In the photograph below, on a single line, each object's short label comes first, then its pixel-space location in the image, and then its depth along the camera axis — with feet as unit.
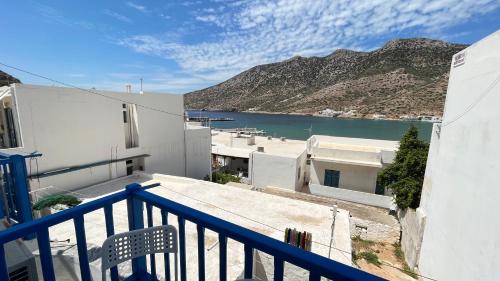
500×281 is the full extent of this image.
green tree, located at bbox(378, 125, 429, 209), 45.31
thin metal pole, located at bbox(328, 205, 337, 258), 21.74
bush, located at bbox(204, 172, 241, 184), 66.80
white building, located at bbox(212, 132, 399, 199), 62.39
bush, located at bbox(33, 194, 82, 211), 26.81
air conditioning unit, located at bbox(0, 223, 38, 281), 6.81
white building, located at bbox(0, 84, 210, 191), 31.55
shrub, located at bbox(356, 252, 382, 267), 36.52
